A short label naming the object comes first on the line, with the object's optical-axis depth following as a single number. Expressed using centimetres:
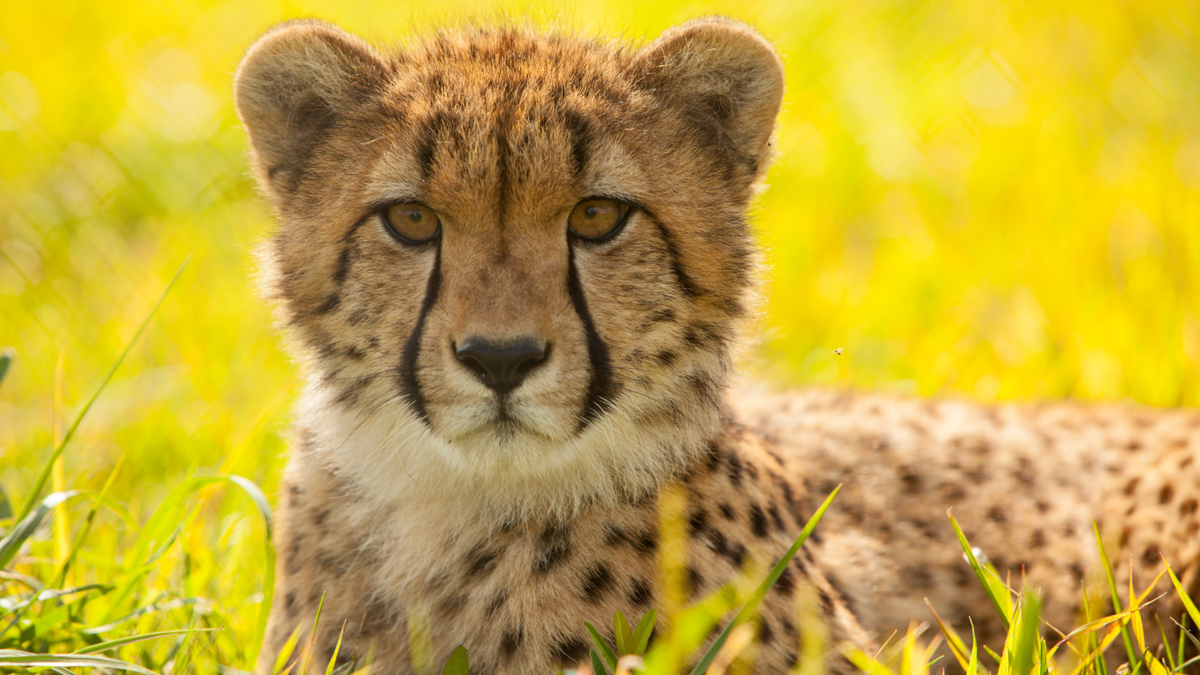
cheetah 488
